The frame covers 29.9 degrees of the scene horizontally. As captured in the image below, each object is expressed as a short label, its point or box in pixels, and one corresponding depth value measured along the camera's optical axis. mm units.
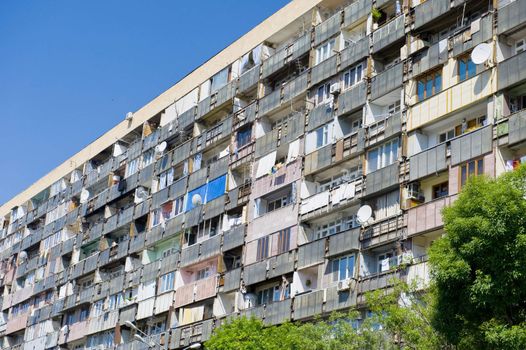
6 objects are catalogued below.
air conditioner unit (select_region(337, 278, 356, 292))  40219
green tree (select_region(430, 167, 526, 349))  24734
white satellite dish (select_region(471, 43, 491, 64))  36219
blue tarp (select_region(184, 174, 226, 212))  52906
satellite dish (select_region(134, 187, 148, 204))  61312
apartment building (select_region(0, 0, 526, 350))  37656
